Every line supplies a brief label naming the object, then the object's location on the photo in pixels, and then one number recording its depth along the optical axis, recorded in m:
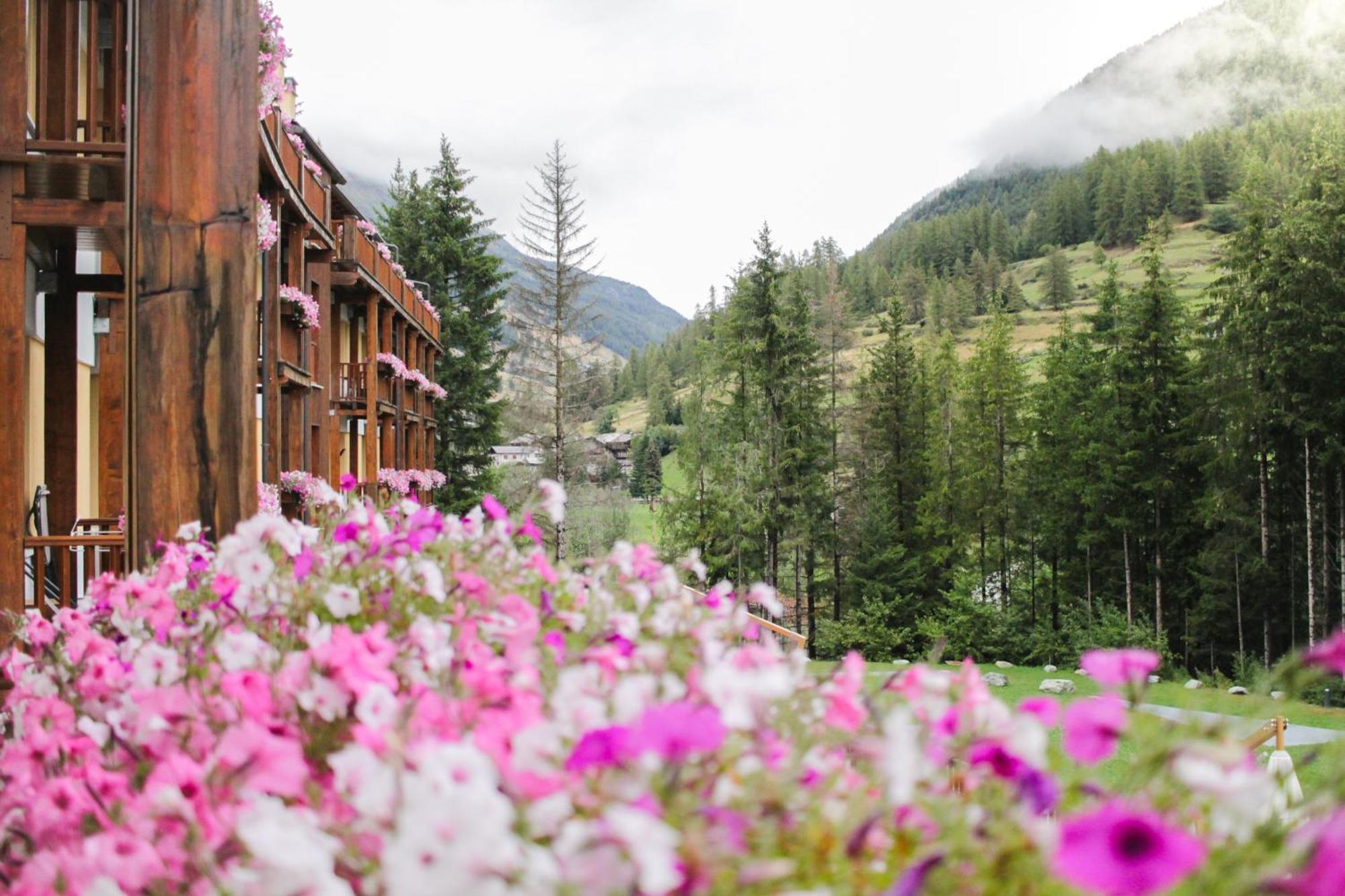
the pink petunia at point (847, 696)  1.20
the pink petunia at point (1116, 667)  0.91
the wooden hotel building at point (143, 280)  2.89
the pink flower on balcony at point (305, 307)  11.55
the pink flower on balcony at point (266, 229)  7.93
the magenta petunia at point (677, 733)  0.81
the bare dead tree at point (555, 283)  30.91
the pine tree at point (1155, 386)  27.66
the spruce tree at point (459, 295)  31.75
